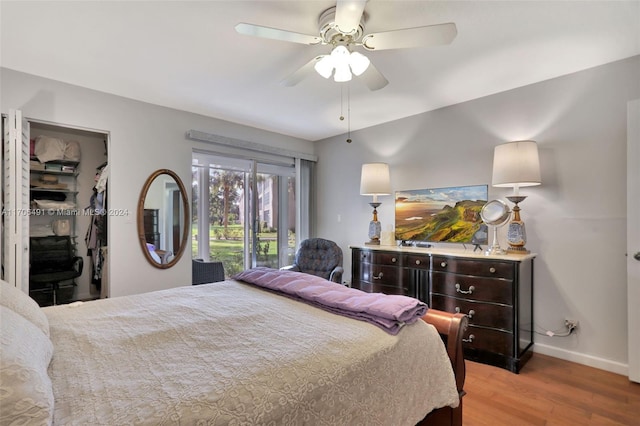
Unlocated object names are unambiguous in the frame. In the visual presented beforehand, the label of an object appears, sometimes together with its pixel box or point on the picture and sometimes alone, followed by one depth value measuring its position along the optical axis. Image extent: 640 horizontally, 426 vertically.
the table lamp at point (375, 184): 3.63
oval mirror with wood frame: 3.35
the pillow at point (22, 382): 0.65
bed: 0.78
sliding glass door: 4.09
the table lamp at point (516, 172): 2.58
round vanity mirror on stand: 2.73
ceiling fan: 1.57
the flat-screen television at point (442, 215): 3.20
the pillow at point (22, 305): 1.19
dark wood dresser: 2.48
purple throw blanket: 1.39
